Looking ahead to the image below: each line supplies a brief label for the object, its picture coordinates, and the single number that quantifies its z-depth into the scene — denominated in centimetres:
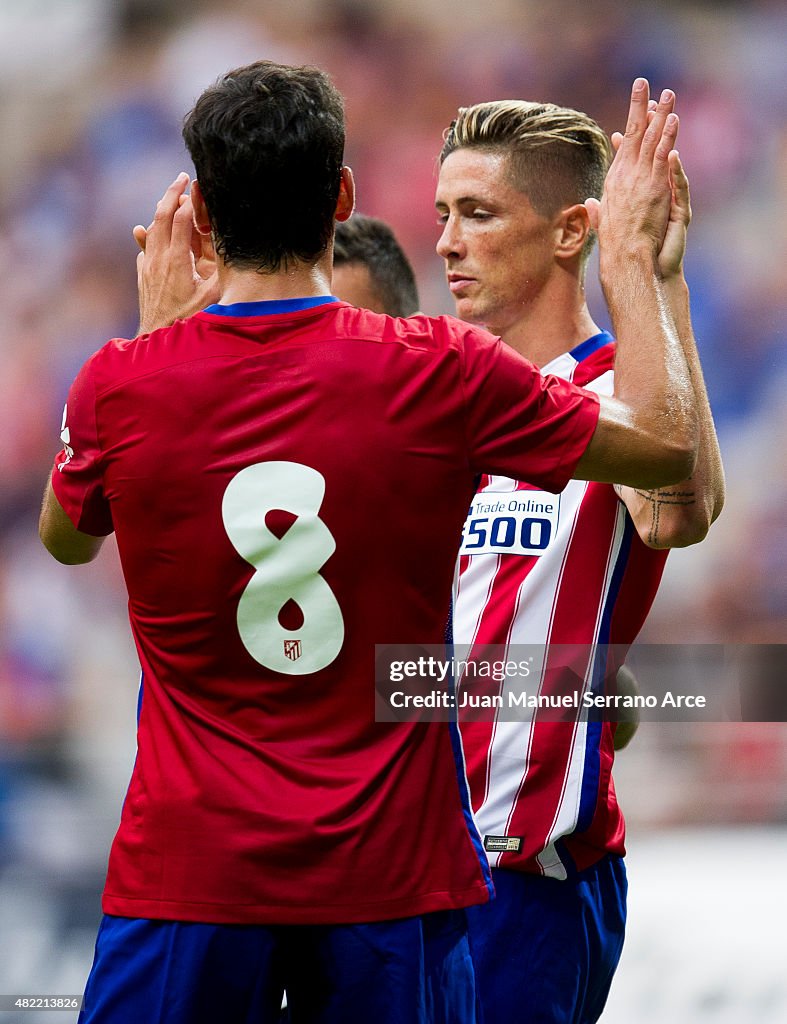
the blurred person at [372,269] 1754
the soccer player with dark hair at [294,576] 1498
